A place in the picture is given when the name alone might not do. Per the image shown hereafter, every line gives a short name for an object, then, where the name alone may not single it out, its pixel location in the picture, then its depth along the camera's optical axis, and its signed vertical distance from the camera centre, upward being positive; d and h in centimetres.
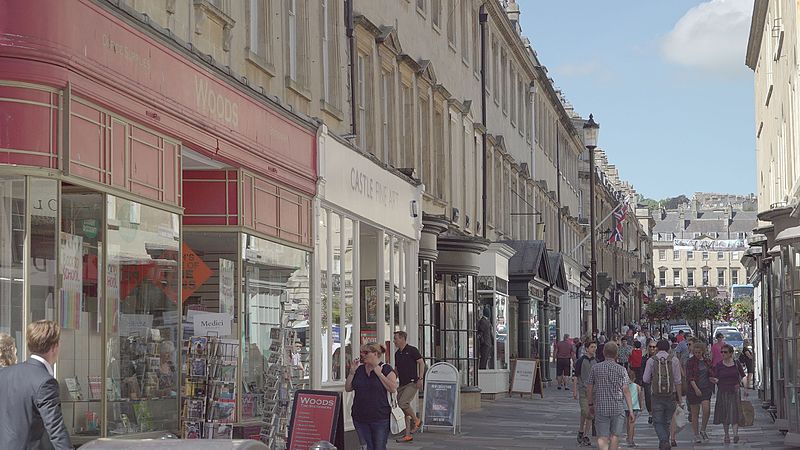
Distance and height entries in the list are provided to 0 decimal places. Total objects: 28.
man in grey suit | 858 -49
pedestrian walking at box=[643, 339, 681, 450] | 2178 -107
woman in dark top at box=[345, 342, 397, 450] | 1612 -87
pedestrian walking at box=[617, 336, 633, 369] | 3766 -86
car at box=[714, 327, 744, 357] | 7276 -87
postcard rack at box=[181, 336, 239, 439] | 1452 -66
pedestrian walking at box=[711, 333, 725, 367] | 3481 -71
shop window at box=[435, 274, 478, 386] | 3241 +2
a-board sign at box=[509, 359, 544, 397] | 3934 -147
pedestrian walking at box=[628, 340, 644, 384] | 3575 -101
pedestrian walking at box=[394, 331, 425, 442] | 2348 -80
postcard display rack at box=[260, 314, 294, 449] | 1677 -81
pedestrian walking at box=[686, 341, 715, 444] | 2498 -113
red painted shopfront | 1070 +117
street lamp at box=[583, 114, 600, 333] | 3859 +502
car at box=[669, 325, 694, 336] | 10209 -53
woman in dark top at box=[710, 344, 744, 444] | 2480 -128
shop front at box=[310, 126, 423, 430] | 1994 +103
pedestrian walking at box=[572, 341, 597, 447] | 2350 -103
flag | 5585 +415
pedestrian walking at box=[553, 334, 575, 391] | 4497 -112
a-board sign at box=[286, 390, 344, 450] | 1500 -101
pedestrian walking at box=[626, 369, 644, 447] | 2262 -151
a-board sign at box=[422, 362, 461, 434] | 2480 -128
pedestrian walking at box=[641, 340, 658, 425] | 2638 -62
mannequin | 3722 -37
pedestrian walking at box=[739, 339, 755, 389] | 4334 -119
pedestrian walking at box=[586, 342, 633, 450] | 1827 -99
